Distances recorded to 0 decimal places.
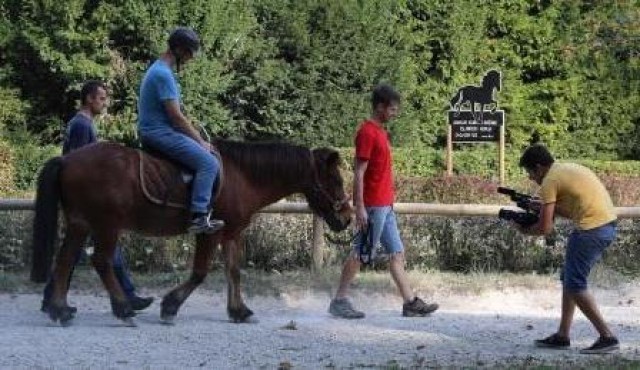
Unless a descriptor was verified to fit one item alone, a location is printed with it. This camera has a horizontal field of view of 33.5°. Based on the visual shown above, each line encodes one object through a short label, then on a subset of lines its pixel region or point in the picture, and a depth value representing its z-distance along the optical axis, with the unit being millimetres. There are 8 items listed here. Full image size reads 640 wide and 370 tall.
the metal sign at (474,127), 22703
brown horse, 8430
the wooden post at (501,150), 21897
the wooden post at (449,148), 22359
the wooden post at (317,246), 11133
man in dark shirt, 9180
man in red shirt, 9078
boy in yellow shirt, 7691
